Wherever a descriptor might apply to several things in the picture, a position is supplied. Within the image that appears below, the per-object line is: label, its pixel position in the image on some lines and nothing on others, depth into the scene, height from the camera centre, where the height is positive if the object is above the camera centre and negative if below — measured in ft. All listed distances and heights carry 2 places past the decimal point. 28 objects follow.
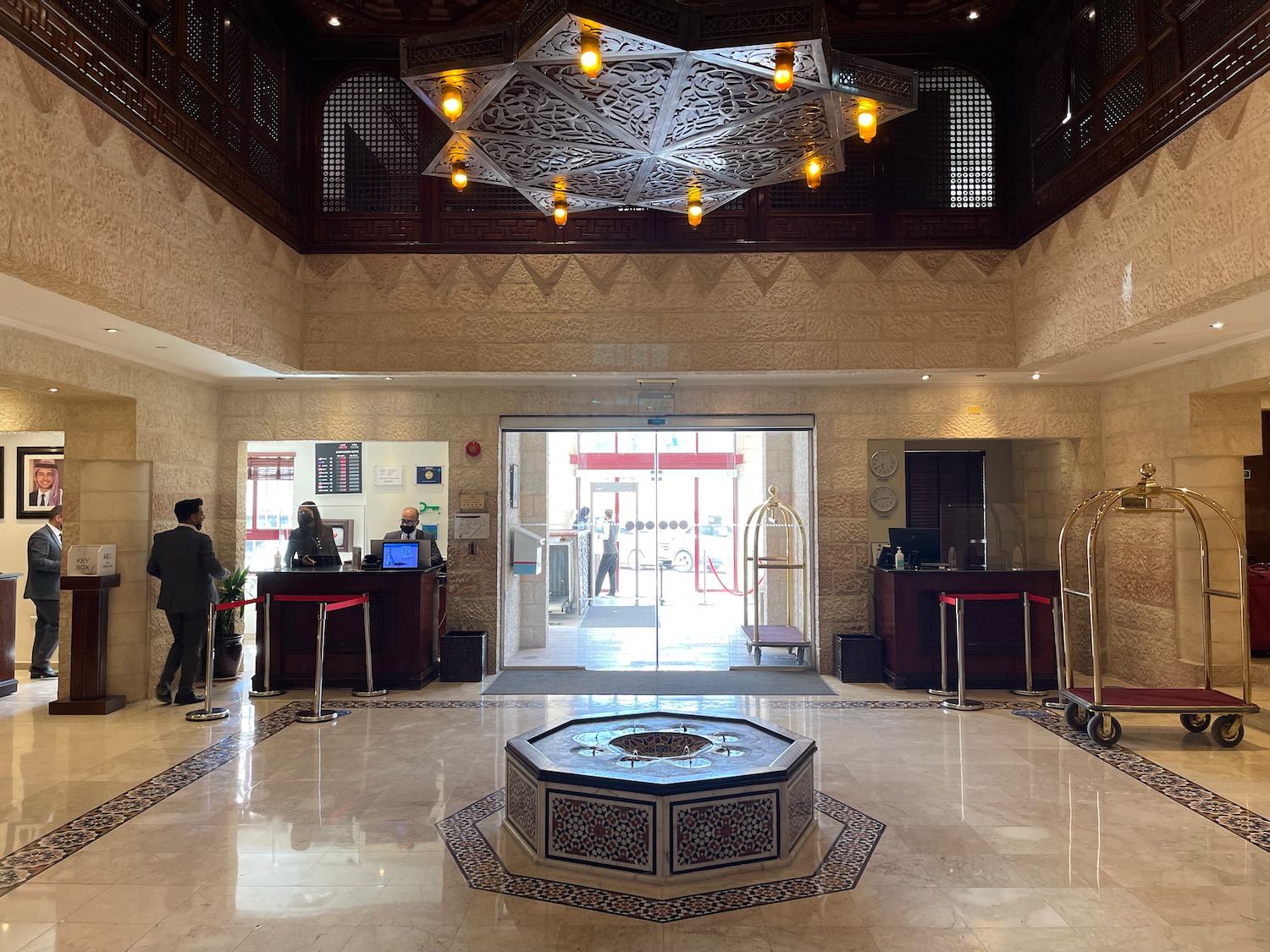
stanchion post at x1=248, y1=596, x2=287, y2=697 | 25.79 -5.50
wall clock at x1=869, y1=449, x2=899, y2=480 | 30.07 +1.42
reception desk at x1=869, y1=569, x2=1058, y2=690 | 26.66 -4.04
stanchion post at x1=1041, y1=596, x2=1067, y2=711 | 23.56 -4.15
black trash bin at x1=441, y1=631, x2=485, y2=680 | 27.71 -4.88
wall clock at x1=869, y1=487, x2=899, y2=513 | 29.99 +0.13
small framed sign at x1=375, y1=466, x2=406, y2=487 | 34.37 +1.11
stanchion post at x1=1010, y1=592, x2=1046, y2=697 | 25.27 -4.73
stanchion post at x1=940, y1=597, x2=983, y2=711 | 24.00 -5.06
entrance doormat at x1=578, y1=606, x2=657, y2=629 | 30.22 -3.90
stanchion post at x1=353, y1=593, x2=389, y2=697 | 25.74 -5.02
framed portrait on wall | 29.84 +0.90
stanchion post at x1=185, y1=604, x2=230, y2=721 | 22.77 -5.44
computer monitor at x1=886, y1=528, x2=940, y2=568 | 28.76 -1.37
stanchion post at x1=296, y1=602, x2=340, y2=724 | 22.75 -5.48
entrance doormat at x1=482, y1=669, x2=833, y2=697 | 26.68 -5.70
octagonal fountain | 12.76 -4.59
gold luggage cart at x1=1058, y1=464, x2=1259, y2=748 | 19.74 -4.52
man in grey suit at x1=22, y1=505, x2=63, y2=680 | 27.68 -2.50
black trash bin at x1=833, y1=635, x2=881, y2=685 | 27.78 -5.00
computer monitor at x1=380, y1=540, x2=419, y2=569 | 27.81 -1.57
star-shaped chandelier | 13.01 +7.07
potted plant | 28.09 -4.19
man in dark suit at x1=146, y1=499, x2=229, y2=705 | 24.43 -2.32
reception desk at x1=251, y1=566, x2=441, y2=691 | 26.61 -3.86
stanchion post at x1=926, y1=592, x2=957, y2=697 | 25.68 -4.83
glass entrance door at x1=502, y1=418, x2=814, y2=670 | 30.22 -0.96
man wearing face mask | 28.17 -0.94
